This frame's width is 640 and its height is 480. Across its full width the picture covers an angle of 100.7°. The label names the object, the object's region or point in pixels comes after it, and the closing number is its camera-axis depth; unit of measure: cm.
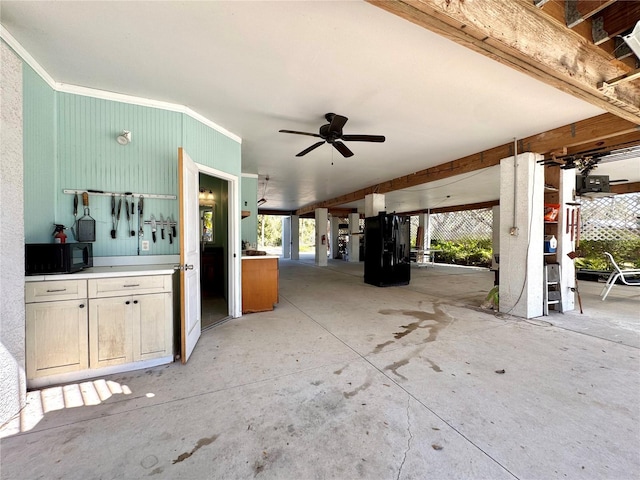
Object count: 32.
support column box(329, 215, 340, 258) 1480
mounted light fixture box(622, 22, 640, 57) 159
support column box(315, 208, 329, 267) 1084
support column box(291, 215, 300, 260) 1335
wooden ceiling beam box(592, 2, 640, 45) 170
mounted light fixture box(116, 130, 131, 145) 275
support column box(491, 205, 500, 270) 970
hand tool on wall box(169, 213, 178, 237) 303
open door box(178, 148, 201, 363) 245
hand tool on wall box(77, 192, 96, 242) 262
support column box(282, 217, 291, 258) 1468
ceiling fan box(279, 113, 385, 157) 301
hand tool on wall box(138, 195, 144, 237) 288
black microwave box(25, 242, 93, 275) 207
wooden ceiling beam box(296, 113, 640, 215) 318
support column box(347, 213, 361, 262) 1246
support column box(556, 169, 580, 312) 414
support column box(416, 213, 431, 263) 1209
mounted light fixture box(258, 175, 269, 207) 682
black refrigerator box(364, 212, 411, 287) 638
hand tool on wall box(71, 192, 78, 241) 262
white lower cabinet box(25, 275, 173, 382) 205
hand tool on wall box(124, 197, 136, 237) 282
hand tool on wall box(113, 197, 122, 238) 280
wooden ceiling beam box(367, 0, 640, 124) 134
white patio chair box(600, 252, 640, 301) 478
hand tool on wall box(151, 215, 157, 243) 294
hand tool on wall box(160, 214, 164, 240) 299
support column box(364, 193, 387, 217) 739
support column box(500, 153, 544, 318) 388
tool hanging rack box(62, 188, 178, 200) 263
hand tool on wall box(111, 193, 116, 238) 278
